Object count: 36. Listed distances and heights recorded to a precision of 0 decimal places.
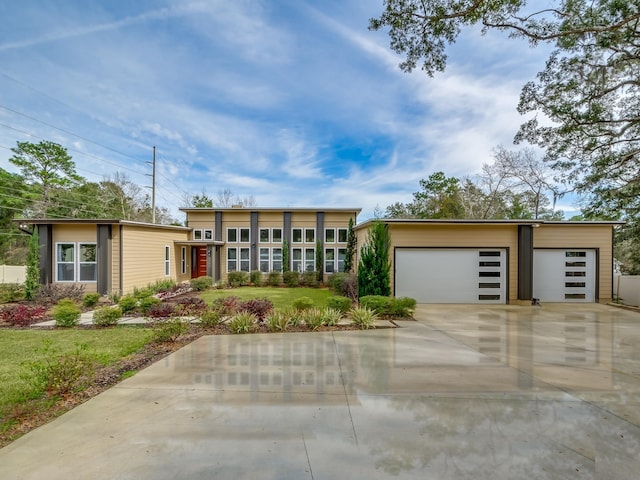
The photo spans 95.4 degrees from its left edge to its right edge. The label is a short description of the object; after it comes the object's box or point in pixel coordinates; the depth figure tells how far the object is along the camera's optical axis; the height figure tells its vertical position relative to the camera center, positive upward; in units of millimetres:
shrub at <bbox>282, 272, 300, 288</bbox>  17562 -2349
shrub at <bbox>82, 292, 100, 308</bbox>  10477 -2227
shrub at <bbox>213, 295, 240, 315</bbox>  8120 -1895
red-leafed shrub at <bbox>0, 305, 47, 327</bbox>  7973 -2155
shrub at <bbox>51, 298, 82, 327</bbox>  7591 -2032
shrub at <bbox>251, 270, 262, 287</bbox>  17812 -2388
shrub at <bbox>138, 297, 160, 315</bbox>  8859 -1991
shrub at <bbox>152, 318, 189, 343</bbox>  6168 -1960
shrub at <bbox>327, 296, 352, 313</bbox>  8820 -1926
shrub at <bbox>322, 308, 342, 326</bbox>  7758 -2065
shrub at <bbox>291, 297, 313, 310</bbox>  8609 -1897
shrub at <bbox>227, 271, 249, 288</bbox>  17469 -2372
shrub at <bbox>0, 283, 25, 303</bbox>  11348 -2226
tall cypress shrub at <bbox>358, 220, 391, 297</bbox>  10305 -976
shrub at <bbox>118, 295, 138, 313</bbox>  9094 -2063
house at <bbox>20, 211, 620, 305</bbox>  11742 -719
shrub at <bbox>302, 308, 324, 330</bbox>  7430 -2036
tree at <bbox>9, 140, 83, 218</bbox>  25000 +6324
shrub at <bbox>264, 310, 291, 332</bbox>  7230 -2064
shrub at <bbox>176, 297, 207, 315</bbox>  8102 -2000
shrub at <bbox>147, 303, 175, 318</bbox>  7973 -2011
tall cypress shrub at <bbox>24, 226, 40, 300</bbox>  11344 -1220
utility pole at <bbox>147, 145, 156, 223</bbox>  20348 +4109
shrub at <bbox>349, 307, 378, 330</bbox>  7633 -2090
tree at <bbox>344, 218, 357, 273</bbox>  17086 -495
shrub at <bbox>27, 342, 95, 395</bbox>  3750 -1810
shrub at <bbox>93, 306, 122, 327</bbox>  7609 -2060
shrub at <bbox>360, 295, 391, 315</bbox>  8859 -1934
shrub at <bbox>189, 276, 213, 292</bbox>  15336 -2359
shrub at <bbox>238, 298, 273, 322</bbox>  8031 -1903
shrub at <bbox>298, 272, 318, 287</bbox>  17828 -2444
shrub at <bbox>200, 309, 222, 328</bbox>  7395 -2036
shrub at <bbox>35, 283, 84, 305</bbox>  10934 -2124
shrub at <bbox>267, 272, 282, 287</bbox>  17734 -2400
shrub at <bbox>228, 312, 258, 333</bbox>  7086 -2059
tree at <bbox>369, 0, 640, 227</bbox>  6820 +5267
